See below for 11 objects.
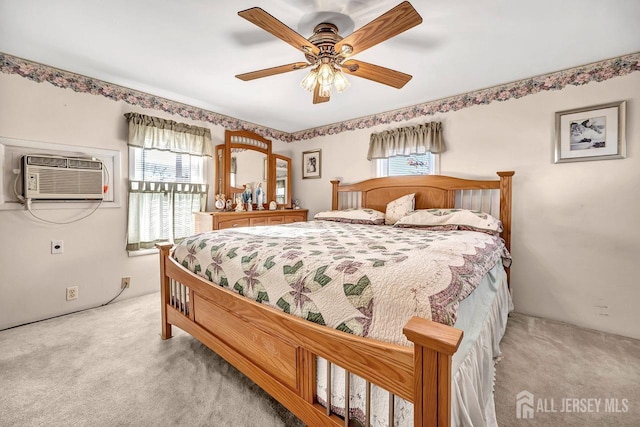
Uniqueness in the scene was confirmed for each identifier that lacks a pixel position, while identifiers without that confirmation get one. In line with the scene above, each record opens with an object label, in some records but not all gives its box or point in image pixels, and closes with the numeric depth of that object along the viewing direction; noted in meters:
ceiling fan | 1.40
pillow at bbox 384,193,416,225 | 3.06
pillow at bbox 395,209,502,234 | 2.43
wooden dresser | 3.21
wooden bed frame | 0.76
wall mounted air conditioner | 2.30
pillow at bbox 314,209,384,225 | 3.15
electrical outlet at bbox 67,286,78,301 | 2.58
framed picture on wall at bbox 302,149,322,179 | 4.32
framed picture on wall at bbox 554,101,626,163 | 2.24
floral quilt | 0.97
